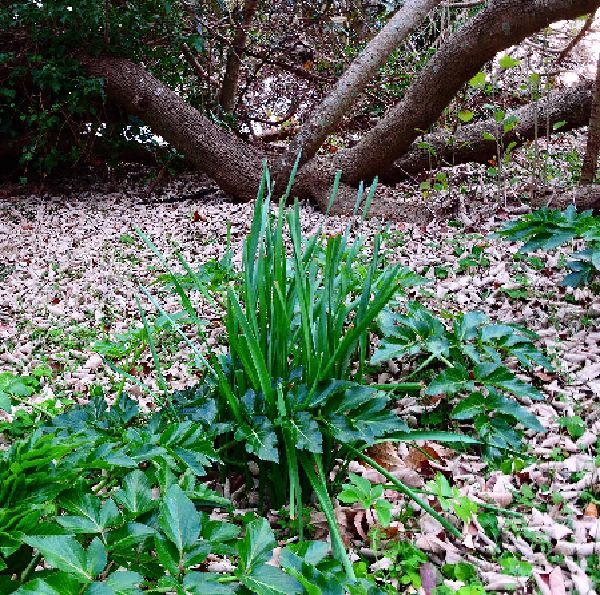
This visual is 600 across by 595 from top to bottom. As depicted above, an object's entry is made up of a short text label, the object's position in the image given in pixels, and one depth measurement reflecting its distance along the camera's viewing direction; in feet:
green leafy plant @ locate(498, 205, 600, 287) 6.97
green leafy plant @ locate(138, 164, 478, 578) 4.81
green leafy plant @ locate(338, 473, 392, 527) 4.41
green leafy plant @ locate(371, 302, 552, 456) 5.44
